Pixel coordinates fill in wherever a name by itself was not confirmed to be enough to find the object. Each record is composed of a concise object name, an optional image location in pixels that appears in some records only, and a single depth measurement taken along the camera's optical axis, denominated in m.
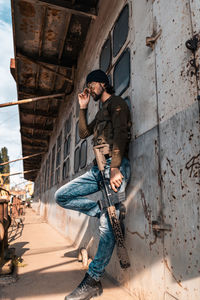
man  1.86
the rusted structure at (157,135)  1.34
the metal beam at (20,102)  4.87
